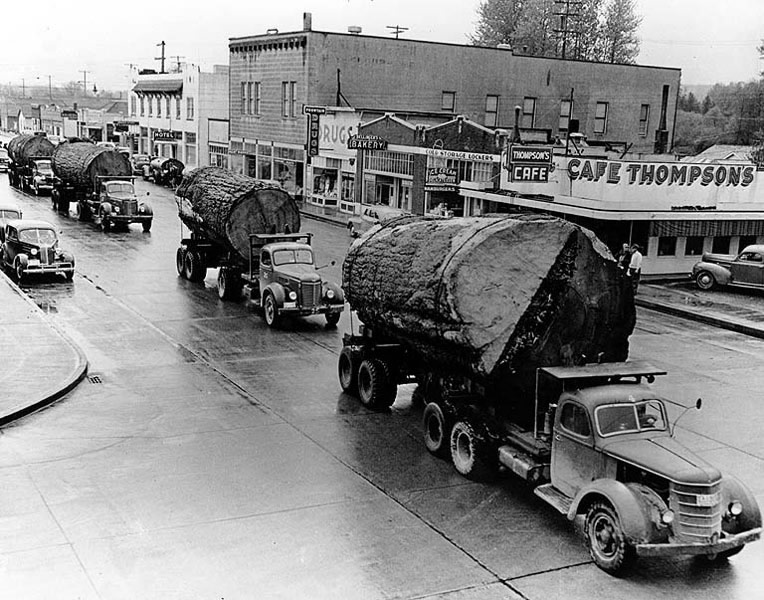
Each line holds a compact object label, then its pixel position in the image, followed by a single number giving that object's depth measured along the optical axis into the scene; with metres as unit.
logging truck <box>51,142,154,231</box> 39.00
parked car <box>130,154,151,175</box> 71.10
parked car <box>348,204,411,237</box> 40.34
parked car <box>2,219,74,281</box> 26.94
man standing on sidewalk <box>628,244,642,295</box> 27.89
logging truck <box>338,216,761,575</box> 9.88
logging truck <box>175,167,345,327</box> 22.27
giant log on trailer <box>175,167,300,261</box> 24.89
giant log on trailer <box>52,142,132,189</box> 41.84
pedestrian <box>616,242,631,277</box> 28.42
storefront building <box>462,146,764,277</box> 29.78
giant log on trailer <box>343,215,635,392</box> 12.16
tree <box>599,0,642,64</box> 85.69
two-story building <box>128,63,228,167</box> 70.38
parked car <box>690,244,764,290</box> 29.20
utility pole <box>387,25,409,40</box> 63.17
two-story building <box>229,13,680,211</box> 52.75
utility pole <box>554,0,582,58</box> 70.38
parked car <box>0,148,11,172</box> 73.75
